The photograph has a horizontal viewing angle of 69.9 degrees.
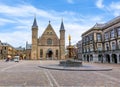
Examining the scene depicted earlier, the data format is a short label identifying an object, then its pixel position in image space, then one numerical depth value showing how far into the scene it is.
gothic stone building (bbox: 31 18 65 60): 42.81
